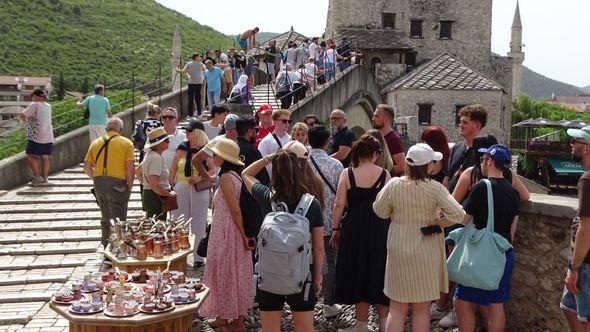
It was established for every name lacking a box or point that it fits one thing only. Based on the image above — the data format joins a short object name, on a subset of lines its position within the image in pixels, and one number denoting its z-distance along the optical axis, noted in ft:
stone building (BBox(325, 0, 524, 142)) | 115.55
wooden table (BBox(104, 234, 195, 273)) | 20.12
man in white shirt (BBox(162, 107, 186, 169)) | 27.66
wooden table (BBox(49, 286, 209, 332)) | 15.26
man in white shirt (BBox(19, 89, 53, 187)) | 38.14
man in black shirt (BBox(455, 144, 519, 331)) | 17.89
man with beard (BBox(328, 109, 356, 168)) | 24.61
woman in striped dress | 17.11
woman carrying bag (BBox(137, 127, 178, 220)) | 24.41
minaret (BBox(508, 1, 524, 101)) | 289.86
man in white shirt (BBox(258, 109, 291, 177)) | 25.43
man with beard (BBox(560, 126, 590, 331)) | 15.08
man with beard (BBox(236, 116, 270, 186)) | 22.04
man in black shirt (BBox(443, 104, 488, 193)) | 20.77
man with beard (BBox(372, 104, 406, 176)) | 23.45
